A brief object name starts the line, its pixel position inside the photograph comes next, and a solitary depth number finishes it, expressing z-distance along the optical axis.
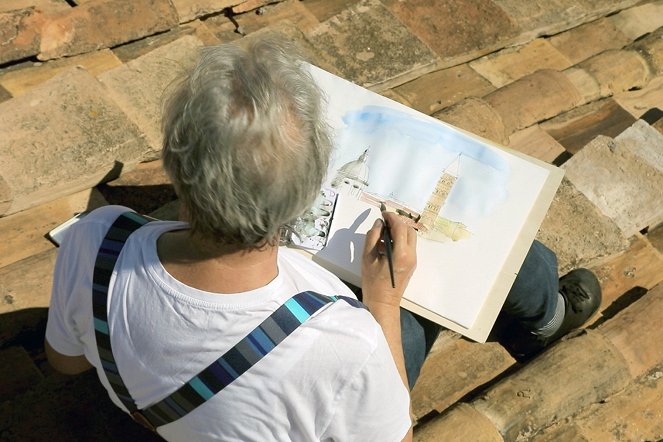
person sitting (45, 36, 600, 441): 1.21
